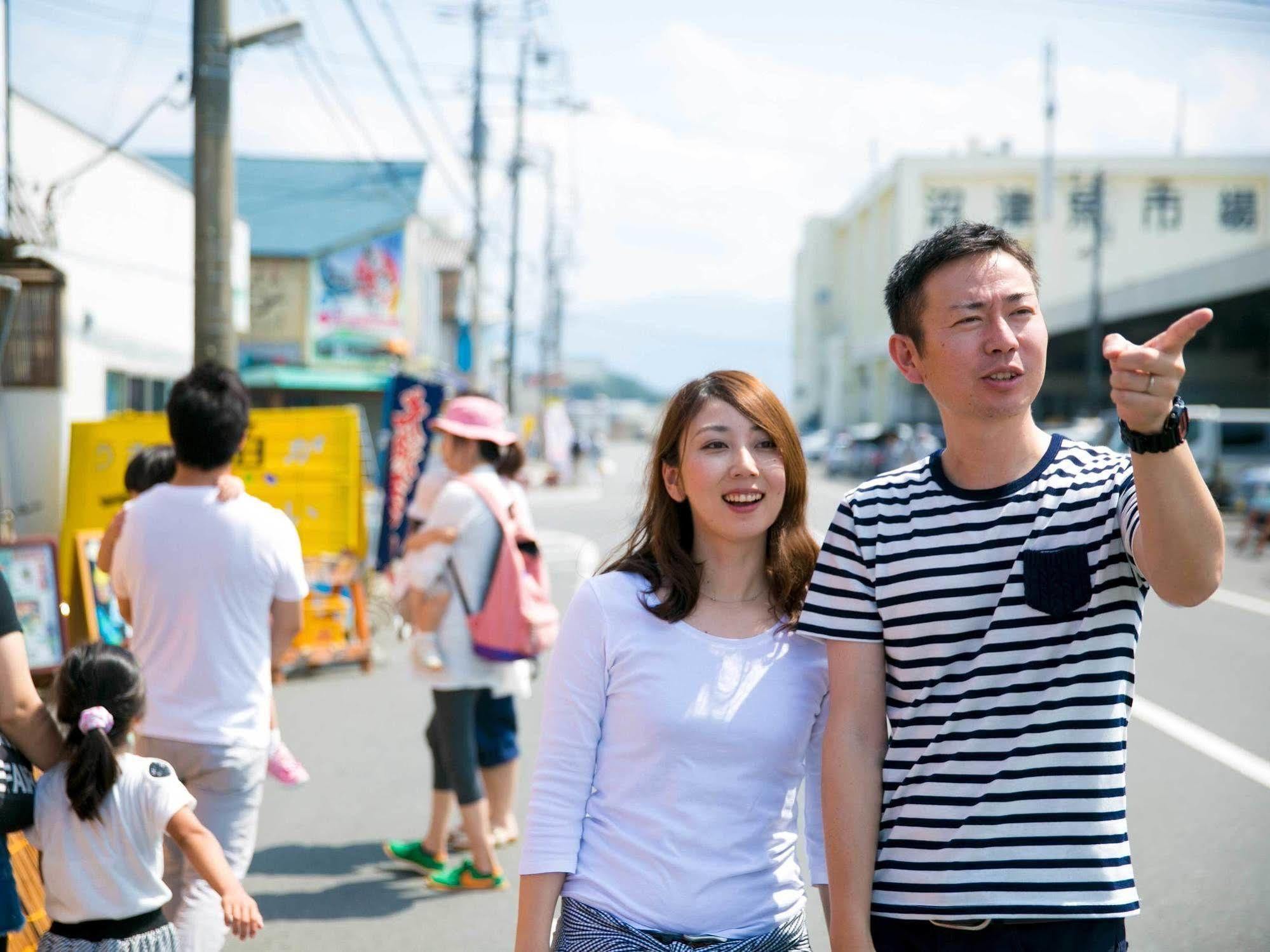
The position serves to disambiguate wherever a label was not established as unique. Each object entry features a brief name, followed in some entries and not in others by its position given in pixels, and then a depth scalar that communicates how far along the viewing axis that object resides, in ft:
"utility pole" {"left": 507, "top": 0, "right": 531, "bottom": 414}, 114.21
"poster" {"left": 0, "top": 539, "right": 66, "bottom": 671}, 23.84
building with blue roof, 106.73
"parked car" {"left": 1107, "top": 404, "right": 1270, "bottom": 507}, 84.38
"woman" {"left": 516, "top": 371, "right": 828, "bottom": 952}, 7.86
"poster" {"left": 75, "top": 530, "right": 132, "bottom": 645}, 26.30
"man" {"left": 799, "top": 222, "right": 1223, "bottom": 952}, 7.03
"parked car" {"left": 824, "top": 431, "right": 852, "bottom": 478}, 153.99
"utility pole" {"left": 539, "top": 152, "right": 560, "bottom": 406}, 188.65
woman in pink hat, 17.62
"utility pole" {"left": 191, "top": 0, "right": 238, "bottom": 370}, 26.48
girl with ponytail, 10.23
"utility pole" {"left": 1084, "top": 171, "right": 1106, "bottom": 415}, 117.39
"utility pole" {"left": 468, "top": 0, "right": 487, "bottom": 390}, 86.22
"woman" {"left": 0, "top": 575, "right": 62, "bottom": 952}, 9.52
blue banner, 35.91
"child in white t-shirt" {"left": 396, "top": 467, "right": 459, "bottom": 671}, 17.85
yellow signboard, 33.30
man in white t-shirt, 12.46
